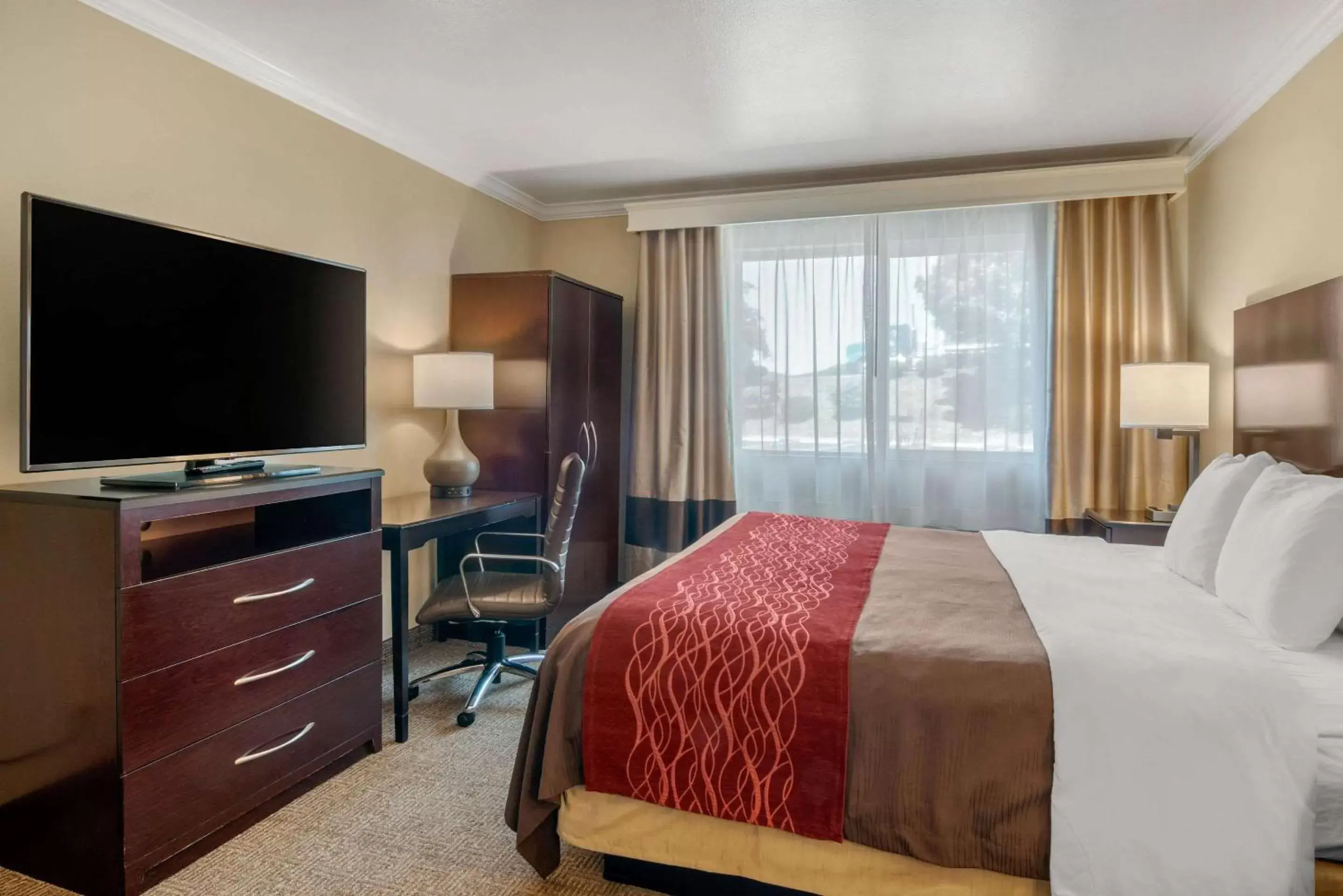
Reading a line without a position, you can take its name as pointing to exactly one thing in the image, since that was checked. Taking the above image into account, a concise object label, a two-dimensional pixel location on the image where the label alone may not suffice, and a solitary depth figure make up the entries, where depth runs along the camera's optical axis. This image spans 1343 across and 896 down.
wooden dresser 1.75
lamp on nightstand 3.21
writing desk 2.66
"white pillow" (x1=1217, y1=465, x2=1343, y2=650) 1.73
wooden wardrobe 3.79
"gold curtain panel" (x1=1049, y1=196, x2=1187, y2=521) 3.78
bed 1.43
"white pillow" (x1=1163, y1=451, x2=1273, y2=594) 2.27
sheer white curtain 4.05
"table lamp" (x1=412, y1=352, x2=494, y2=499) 3.42
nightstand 3.29
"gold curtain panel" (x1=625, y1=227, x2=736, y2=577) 4.53
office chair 2.83
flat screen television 1.80
